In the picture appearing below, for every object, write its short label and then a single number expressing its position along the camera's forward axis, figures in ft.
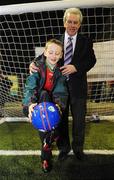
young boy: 5.15
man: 5.35
